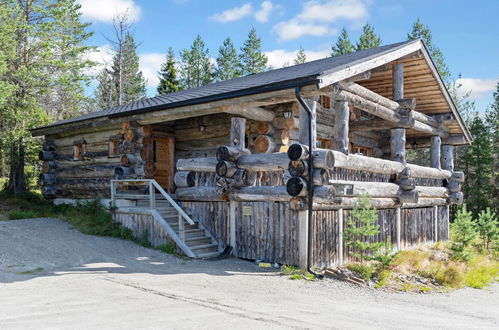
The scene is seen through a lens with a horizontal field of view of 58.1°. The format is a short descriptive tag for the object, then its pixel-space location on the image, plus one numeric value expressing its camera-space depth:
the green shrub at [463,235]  11.06
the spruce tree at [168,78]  37.09
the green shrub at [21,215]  14.41
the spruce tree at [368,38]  32.72
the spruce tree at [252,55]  39.28
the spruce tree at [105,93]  35.39
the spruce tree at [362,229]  9.18
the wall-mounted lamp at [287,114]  11.72
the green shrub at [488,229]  13.45
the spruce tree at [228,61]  39.91
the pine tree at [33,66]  18.70
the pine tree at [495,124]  29.02
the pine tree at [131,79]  36.94
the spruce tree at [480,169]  26.12
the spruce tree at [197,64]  40.97
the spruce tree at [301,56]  40.44
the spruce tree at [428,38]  29.77
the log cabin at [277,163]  9.59
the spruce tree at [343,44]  34.97
